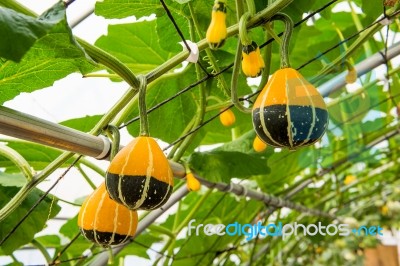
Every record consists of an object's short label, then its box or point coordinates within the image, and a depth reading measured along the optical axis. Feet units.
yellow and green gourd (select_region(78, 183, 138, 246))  1.87
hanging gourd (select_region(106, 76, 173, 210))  1.58
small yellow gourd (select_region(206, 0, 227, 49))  1.69
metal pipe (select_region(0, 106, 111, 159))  1.61
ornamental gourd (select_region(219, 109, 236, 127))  2.77
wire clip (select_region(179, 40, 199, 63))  1.88
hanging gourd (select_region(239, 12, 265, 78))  1.78
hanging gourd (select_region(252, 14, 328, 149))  1.51
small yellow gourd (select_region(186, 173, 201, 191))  2.55
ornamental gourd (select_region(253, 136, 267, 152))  2.44
